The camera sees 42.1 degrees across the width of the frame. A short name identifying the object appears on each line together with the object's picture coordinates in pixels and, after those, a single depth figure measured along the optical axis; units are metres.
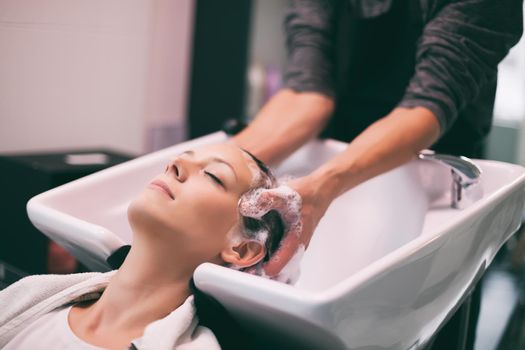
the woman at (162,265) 0.98
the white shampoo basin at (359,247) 0.85
